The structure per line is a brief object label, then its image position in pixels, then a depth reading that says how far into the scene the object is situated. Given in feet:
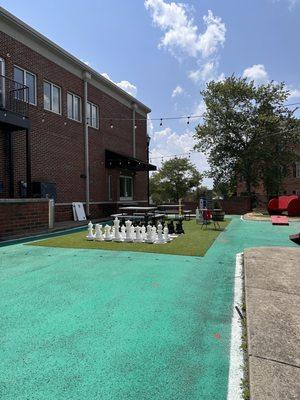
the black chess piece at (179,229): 36.72
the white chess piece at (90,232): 31.96
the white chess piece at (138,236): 30.45
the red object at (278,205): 63.08
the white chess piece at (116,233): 30.99
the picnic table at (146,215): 39.88
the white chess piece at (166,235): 30.14
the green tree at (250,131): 83.42
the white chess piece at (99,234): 31.22
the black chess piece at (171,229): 36.59
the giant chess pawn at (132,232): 30.91
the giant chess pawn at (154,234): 29.98
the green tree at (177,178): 141.28
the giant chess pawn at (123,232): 31.35
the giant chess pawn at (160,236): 29.71
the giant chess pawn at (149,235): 29.96
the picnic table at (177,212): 55.44
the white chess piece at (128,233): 30.72
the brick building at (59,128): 40.34
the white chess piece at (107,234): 31.19
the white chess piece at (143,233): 30.48
